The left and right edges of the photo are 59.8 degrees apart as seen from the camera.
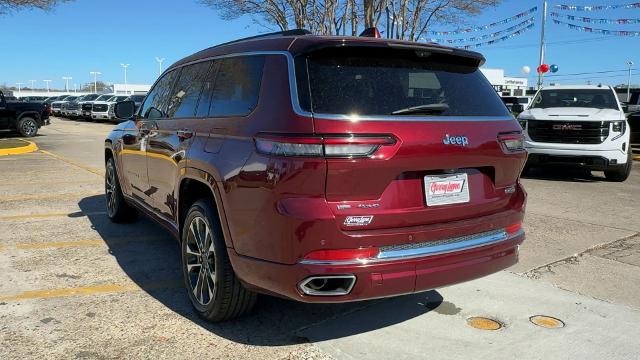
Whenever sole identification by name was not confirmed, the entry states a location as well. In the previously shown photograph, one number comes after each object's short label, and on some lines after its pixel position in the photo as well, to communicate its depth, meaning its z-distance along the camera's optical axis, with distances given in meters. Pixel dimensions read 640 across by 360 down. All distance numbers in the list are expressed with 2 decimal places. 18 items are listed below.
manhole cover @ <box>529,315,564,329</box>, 3.65
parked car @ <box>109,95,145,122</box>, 28.67
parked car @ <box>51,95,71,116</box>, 41.28
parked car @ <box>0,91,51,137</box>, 19.62
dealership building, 48.10
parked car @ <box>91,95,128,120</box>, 32.92
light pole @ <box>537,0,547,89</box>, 30.40
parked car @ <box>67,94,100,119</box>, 36.53
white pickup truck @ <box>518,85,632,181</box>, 9.72
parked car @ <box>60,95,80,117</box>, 38.81
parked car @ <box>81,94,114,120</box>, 34.22
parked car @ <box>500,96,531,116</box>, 11.25
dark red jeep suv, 2.85
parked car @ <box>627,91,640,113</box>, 17.95
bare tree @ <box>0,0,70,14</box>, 17.34
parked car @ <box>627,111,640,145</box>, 15.52
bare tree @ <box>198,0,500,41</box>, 22.18
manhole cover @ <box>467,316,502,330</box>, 3.63
